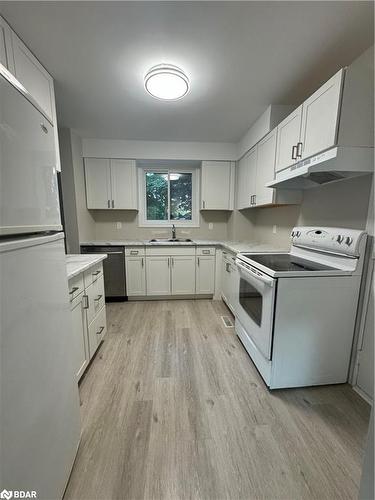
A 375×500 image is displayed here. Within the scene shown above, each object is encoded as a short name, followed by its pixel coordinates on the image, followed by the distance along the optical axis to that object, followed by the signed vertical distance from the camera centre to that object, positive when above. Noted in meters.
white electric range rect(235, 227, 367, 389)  1.45 -0.65
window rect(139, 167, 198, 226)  3.72 +0.46
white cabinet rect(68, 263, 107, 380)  1.51 -0.76
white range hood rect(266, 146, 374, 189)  1.34 +0.40
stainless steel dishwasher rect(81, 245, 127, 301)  3.07 -0.73
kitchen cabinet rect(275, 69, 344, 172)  1.35 +0.75
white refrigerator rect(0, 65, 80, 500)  0.59 -0.31
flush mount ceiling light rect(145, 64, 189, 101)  1.56 +1.09
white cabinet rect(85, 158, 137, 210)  3.20 +0.60
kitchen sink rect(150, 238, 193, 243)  3.58 -0.31
